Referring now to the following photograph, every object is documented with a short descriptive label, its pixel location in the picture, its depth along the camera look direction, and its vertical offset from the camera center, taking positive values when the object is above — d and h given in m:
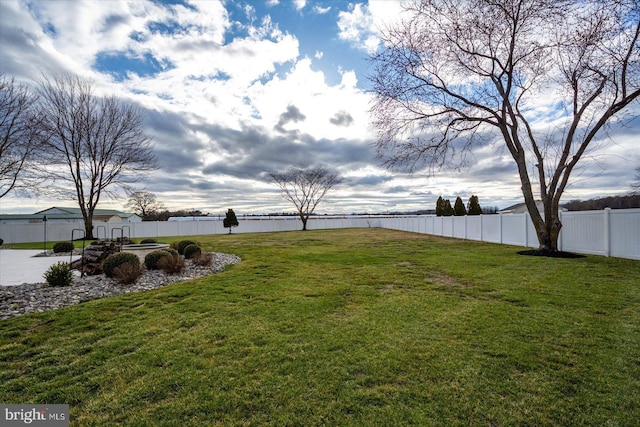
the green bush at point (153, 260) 8.03 -1.15
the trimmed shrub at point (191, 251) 9.91 -1.13
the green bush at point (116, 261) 7.03 -1.05
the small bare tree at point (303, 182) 37.94 +4.47
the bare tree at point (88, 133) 19.61 +6.07
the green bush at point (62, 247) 13.05 -1.28
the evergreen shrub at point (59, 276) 6.23 -1.22
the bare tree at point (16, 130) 14.62 +4.71
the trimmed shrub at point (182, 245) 11.04 -1.04
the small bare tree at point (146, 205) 48.22 +2.12
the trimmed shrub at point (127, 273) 6.64 -1.27
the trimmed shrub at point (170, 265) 7.78 -1.26
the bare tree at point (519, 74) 9.23 +4.98
